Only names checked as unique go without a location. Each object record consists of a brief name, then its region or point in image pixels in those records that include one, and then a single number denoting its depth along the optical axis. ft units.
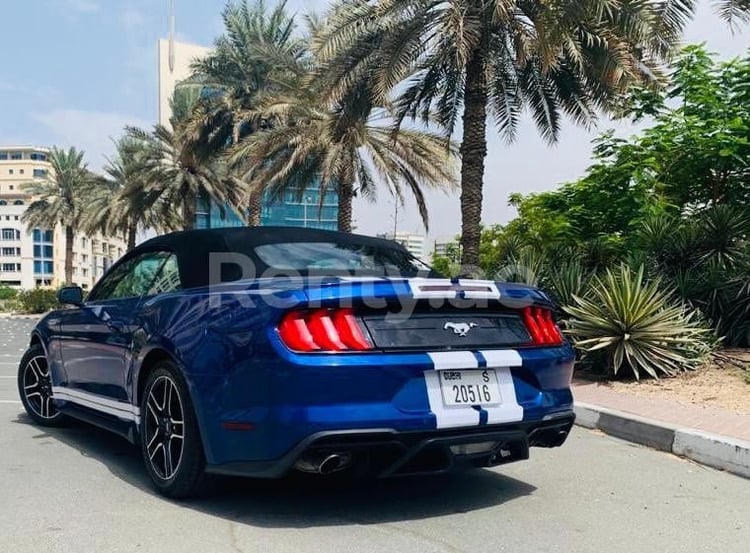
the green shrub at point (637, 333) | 26.61
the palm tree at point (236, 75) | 82.89
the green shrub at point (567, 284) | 32.58
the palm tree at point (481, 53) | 37.58
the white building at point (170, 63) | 311.47
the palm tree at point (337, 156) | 67.77
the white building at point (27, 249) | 386.93
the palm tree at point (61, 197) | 146.00
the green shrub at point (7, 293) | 193.84
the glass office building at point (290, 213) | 86.55
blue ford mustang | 11.23
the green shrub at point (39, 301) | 148.87
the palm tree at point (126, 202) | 98.99
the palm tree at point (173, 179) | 96.94
